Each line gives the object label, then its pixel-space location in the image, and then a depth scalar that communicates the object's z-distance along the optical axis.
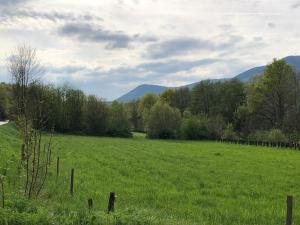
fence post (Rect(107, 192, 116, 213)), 11.51
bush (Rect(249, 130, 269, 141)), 83.36
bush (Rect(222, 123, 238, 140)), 99.50
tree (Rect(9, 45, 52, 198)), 13.73
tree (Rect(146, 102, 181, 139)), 104.56
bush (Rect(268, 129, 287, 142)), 78.00
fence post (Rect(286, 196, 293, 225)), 10.84
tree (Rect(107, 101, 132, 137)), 105.12
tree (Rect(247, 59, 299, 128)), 87.81
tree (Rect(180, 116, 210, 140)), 103.19
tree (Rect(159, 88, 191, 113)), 134.88
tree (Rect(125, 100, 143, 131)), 142.66
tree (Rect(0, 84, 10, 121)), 123.15
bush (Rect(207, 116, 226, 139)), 102.82
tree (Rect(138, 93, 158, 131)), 138.02
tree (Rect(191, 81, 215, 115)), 124.56
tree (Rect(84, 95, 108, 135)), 105.56
